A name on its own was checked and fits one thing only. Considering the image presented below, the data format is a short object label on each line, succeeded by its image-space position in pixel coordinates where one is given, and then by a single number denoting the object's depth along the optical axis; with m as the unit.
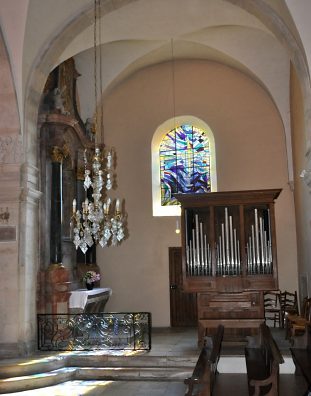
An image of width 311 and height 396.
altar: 10.27
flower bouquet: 11.33
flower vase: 11.32
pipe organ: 8.89
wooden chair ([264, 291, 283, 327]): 11.62
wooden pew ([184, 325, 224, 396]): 4.31
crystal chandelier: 7.32
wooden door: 12.80
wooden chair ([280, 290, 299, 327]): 10.59
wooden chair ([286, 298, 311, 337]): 8.48
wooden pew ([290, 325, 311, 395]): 5.75
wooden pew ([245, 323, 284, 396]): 4.55
